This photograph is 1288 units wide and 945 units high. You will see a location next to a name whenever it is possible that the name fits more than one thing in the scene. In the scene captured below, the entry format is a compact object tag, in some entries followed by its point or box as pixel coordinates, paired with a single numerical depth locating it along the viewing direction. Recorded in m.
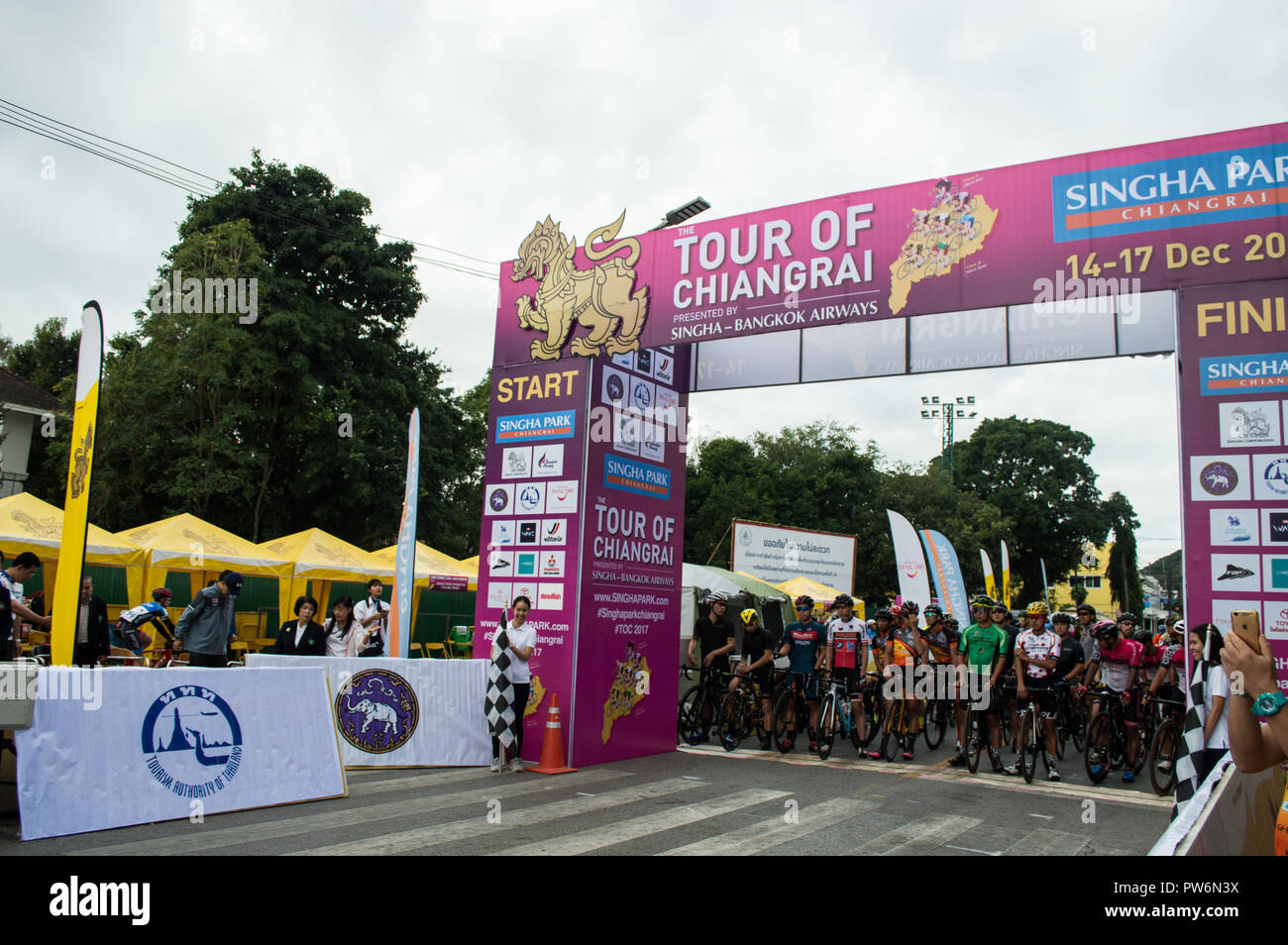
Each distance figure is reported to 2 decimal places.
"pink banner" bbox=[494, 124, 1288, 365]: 8.08
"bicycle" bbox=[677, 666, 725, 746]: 12.10
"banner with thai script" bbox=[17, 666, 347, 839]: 6.06
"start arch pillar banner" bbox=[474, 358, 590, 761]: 10.16
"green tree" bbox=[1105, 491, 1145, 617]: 63.25
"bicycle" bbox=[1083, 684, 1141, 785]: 9.68
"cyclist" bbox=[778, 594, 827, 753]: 11.47
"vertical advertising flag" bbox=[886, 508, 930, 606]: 19.33
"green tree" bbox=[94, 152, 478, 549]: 24.36
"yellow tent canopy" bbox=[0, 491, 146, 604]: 14.88
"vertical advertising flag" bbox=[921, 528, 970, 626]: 18.86
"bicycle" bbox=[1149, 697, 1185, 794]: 9.12
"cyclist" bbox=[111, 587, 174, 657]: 11.45
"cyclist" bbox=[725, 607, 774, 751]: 11.61
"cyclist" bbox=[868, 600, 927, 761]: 11.35
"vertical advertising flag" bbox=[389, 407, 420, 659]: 10.56
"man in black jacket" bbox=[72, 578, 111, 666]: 9.60
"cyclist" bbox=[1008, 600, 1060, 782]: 9.85
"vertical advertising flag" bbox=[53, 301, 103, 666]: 6.34
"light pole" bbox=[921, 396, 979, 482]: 53.91
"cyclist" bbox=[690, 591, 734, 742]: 12.02
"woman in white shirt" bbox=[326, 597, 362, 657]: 10.57
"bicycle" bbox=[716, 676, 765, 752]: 11.53
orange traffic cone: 9.53
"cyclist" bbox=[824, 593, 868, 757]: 11.27
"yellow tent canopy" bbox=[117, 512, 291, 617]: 16.25
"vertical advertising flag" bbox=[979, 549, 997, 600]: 26.23
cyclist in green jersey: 10.14
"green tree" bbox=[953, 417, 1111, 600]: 60.53
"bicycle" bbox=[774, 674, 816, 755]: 11.35
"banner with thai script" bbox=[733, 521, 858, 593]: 28.33
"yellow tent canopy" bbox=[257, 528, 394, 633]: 17.86
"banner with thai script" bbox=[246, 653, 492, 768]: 9.07
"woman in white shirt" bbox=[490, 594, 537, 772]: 9.48
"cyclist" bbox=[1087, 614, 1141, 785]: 10.04
